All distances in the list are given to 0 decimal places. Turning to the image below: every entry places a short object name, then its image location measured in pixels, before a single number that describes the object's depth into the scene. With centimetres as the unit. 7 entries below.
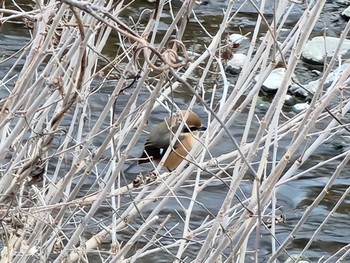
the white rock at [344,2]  2267
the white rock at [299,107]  1641
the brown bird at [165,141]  1205
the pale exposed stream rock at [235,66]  1789
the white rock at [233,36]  1860
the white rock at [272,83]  1709
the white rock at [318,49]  1886
